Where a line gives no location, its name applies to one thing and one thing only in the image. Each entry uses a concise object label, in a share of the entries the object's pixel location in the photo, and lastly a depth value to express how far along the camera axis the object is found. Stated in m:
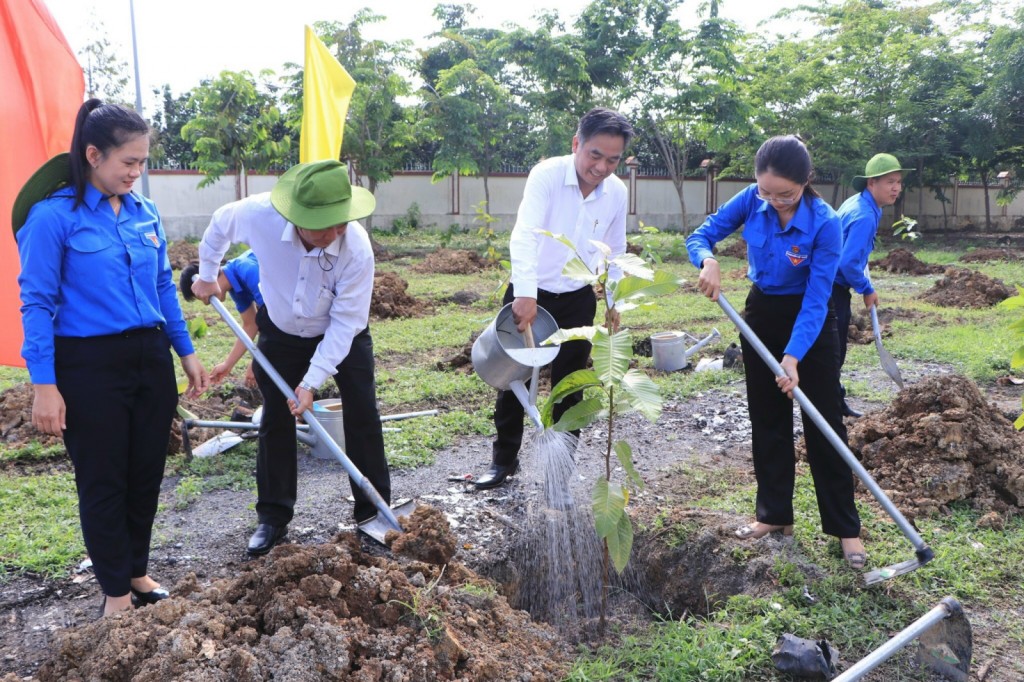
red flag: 3.62
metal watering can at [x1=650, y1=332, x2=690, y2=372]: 7.41
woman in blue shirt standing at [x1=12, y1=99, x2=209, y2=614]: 2.73
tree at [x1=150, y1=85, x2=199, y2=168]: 24.02
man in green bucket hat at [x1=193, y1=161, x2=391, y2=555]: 3.17
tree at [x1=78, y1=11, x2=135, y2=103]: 20.47
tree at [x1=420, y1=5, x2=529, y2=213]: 20.50
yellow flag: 4.74
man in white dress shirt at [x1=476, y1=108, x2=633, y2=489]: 3.78
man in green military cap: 5.27
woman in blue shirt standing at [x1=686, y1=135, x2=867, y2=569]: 3.30
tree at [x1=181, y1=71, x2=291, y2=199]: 17.78
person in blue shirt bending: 4.16
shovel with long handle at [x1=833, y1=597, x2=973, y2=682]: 2.77
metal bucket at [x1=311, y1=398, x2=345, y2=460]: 4.79
